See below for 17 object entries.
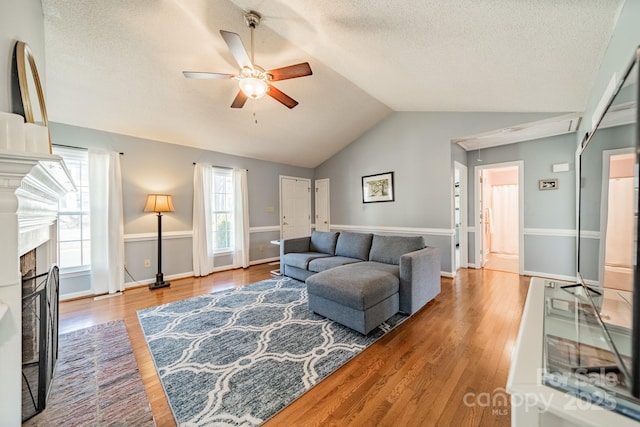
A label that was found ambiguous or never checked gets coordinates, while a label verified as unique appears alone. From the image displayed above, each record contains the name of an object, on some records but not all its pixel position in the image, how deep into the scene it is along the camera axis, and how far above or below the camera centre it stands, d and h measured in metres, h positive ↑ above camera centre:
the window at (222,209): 4.70 +0.05
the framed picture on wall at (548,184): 3.83 +0.42
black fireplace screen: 1.39 -0.85
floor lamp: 3.70 +0.06
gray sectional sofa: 2.25 -0.74
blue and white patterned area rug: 1.47 -1.17
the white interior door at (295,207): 5.81 +0.11
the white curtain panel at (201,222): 4.33 -0.19
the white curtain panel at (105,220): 3.41 -0.11
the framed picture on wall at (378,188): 4.70 +0.47
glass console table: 0.67 -0.52
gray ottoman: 2.20 -0.83
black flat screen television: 0.66 -0.06
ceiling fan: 2.11 +1.26
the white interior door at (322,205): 6.08 +0.15
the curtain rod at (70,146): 3.16 +0.89
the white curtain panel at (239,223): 4.89 -0.24
